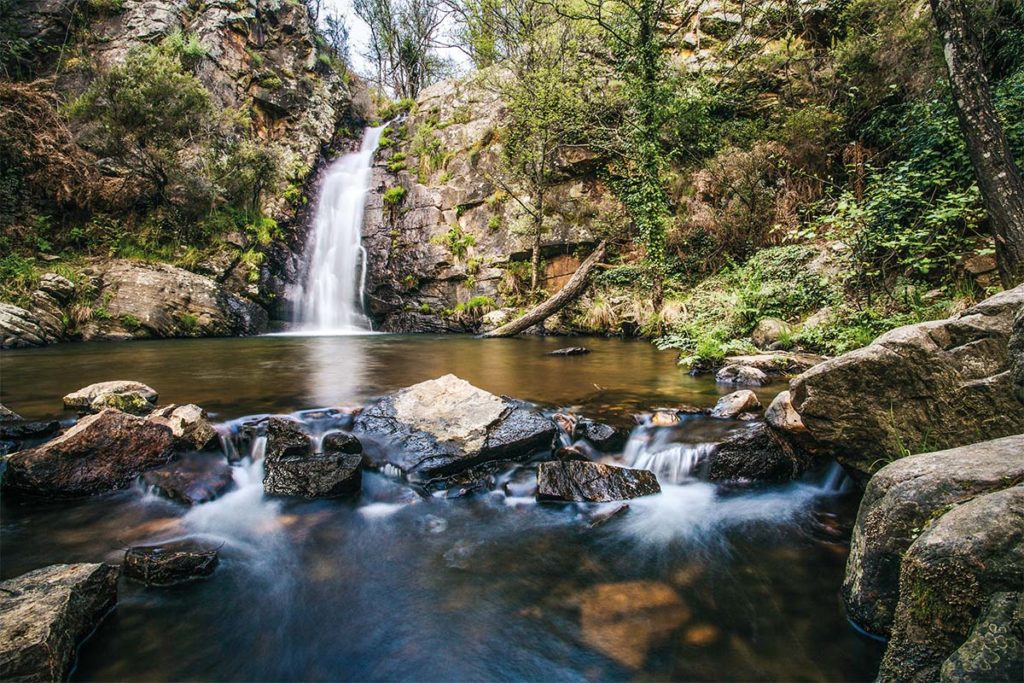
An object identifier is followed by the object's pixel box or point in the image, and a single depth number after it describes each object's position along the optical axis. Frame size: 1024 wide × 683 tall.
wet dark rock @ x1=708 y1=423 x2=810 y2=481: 3.62
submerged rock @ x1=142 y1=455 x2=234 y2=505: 3.31
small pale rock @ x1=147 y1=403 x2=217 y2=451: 3.93
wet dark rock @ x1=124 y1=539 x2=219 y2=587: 2.42
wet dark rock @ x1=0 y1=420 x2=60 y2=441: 3.99
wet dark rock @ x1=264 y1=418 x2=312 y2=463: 3.90
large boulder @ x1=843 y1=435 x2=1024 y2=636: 1.59
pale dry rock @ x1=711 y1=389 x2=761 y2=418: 4.69
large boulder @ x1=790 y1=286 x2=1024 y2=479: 2.51
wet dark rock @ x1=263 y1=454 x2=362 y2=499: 3.43
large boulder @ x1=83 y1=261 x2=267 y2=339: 11.95
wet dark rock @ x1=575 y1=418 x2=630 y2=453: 4.15
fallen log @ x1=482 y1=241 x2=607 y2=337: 12.80
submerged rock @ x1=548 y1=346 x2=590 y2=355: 9.16
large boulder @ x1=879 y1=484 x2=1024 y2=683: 1.23
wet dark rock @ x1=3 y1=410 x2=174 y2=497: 3.17
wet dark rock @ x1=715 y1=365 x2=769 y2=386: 6.10
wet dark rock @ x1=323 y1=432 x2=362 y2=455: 3.89
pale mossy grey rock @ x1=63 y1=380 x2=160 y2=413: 4.83
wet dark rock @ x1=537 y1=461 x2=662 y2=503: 3.40
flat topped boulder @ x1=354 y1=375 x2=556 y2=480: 3.76
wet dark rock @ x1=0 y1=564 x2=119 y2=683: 1.63
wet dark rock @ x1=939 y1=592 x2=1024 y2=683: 1.02
